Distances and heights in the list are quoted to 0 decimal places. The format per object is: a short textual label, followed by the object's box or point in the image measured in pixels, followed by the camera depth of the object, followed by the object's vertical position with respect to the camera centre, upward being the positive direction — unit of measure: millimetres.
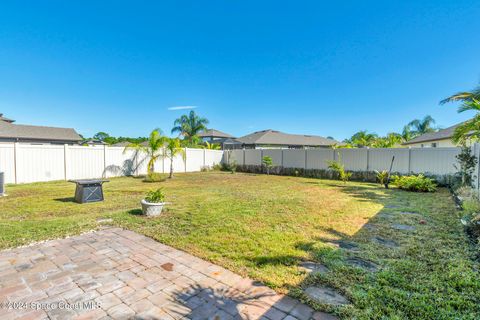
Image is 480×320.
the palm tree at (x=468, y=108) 5022 +1044
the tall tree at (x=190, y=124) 26245 +3693
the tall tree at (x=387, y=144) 16662 +906
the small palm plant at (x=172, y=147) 13426 +504
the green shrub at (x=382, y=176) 10570 -1047
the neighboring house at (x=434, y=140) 16797 +1215
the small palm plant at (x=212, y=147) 20278 +813
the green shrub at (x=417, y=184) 8883 -1201
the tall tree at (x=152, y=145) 12945 +606
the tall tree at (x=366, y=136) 22709 +1957
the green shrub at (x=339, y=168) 11621 -750
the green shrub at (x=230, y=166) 18286 -920
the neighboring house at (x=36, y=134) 19406 +2037
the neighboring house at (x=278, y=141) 26078 +1889
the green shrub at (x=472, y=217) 3777 -1149
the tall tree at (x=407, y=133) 28572 +2835
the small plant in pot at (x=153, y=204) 5145 -1125
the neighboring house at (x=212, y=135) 30039 +2704
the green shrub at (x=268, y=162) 15855 -513
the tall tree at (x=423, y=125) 30250 +4088
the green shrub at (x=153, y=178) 11973 -1239
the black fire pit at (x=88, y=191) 6609 -1078
